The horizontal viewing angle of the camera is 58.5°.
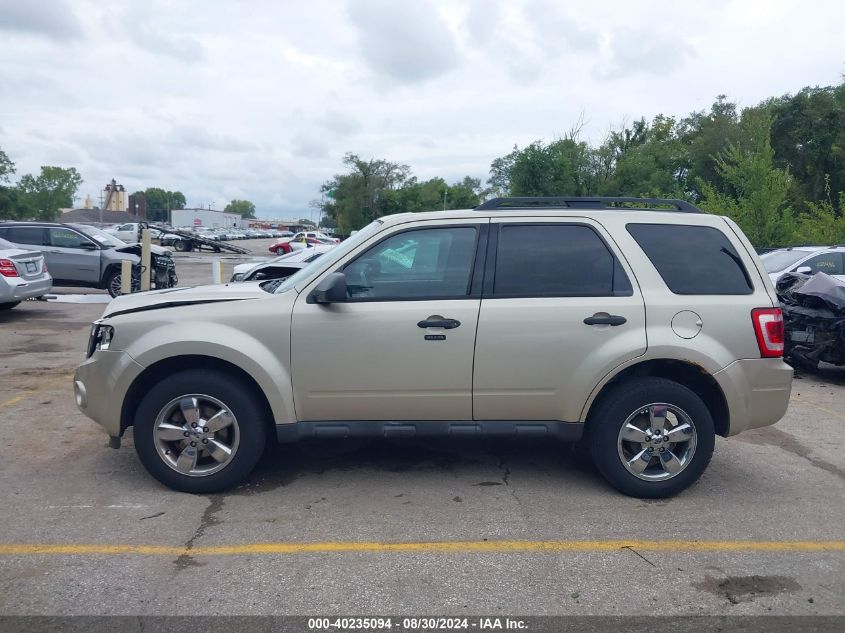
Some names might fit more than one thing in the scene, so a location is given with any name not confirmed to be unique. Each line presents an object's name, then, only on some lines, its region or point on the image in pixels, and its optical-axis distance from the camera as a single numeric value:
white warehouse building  130.38
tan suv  4.82
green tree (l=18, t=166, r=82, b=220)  94.88
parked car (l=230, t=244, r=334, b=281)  12.47
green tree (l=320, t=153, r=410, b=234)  70.81
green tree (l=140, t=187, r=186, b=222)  169.25
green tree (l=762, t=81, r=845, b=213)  36.59
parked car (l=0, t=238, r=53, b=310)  12.63
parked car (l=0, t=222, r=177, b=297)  16.98
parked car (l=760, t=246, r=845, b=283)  13.52
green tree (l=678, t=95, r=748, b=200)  39.78
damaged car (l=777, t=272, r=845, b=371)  8.95
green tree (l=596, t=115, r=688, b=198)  31.47
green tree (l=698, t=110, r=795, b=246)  18.89
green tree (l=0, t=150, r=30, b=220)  64.25
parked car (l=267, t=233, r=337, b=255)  47.00
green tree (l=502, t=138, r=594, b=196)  28.03
